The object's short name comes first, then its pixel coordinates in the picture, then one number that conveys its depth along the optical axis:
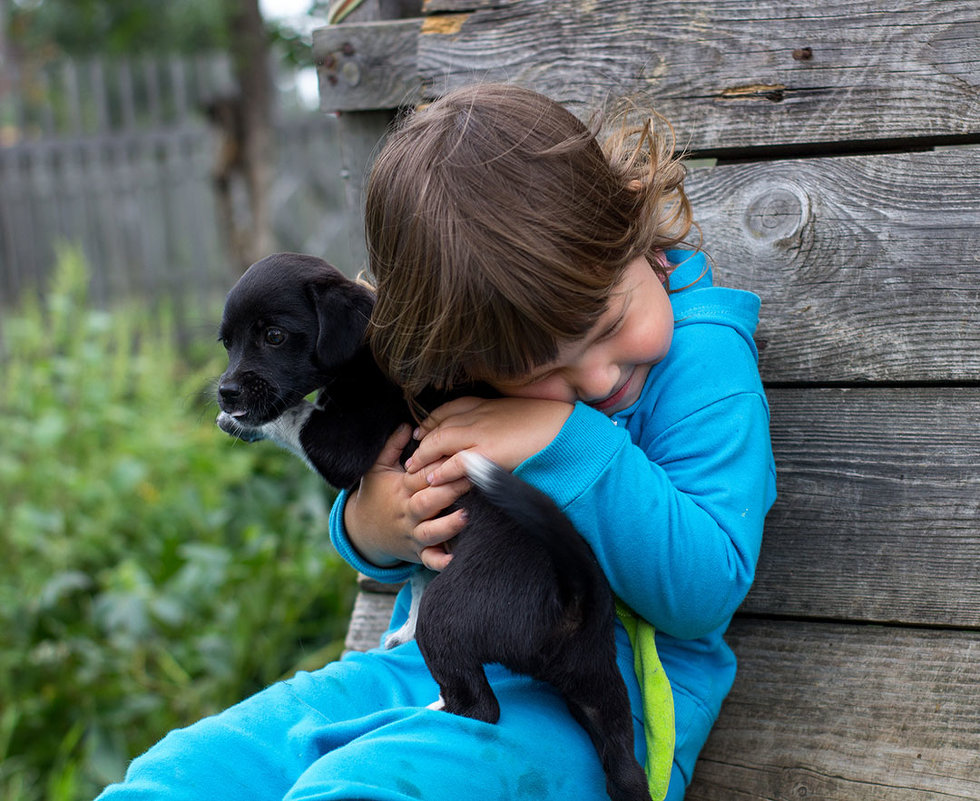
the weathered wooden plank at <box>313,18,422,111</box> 1.11
